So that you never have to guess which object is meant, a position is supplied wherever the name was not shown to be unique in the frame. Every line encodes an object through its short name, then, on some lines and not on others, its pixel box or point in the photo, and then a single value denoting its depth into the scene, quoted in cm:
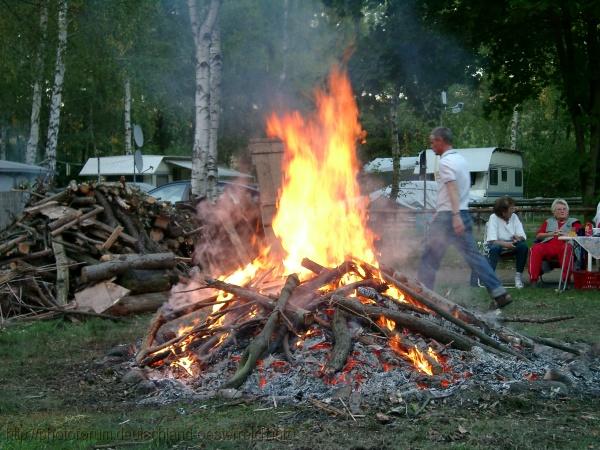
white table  1035
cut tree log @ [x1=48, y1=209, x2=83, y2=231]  1036
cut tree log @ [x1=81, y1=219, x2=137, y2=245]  1075
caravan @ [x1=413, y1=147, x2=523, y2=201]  3044
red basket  1102
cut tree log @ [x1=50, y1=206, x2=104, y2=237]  1027
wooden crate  988
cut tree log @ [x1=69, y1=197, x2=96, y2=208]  1111
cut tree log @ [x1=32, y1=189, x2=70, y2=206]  1099
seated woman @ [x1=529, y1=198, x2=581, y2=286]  1133
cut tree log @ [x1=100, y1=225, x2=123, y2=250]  1038
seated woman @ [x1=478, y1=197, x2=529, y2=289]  1116
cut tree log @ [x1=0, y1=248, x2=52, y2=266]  999
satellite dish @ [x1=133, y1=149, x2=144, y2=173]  1804
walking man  796
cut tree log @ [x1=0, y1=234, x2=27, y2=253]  1004
